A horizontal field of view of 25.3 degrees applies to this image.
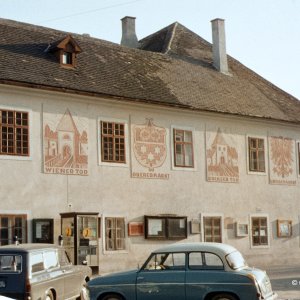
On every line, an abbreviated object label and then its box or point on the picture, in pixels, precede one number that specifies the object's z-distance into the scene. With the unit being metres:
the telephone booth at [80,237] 21.69
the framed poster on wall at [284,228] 29.23
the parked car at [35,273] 13.15
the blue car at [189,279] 12.55
